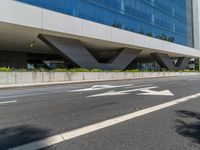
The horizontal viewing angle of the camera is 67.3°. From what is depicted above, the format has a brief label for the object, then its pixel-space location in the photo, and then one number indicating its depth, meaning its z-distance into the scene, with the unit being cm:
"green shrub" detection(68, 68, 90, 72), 1624
